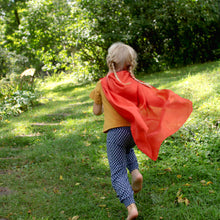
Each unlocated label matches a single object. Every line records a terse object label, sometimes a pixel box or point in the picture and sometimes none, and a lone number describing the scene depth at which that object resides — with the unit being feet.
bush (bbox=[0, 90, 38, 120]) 27.45
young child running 8.29
